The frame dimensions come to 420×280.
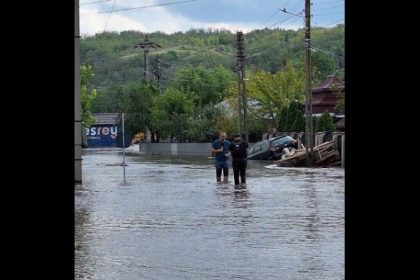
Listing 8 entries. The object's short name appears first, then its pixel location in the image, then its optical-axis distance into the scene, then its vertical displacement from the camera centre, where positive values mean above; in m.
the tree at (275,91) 72.00 +4.77
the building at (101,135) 121.76 +1.27
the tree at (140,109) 84.62 +3.71
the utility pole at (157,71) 105.55 +9.81
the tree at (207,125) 74.44 +1.71
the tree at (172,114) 79.50 +2.93
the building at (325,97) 74.49 +4.38
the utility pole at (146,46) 93.54 +11.62
